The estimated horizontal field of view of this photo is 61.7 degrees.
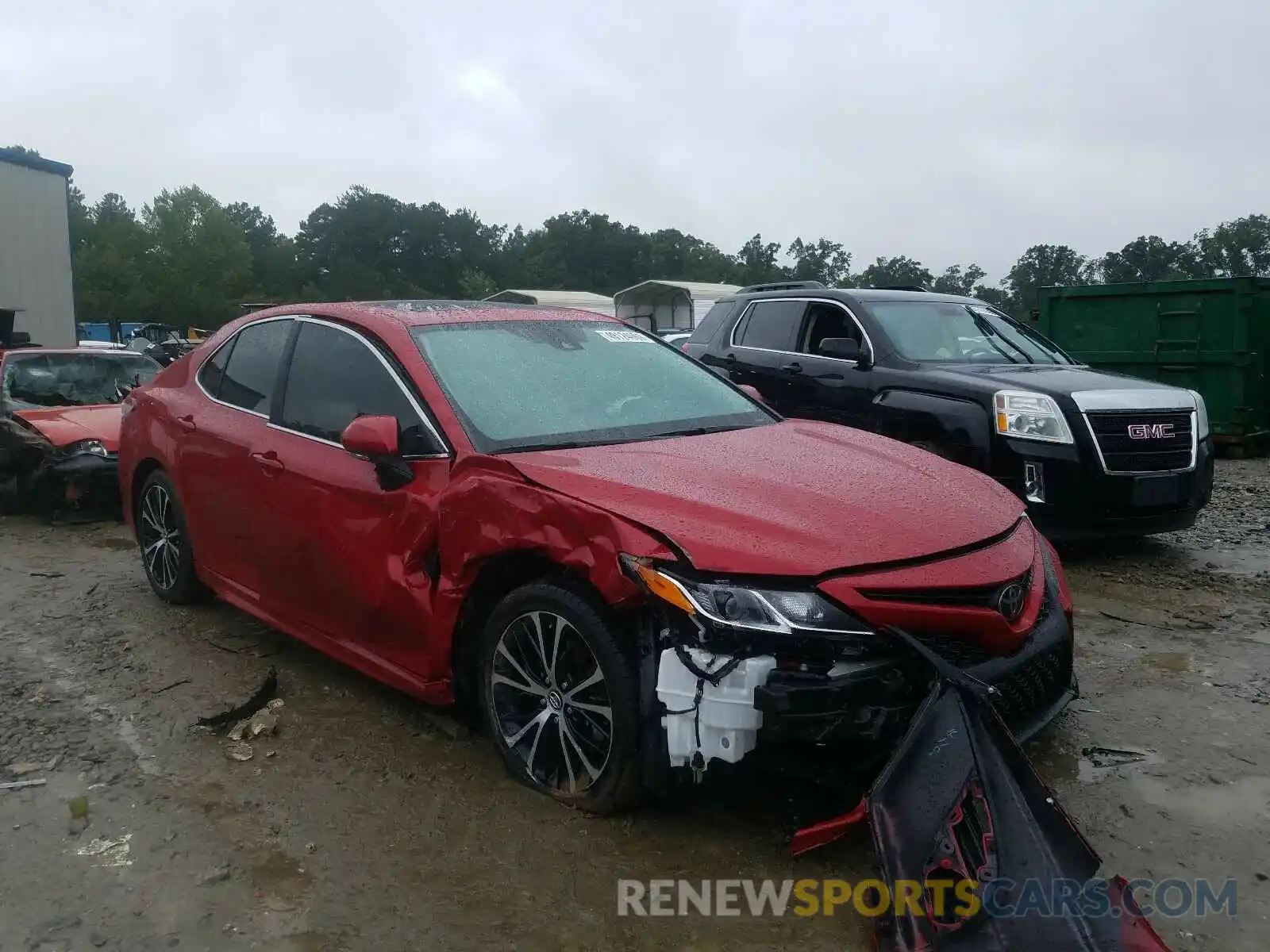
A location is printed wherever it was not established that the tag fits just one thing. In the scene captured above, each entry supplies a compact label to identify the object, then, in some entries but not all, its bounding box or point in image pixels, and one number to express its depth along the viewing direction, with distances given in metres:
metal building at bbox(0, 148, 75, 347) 15.69
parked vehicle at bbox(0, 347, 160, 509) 8.27
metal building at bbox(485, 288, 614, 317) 42.25
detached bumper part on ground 2.38
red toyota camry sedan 2.80
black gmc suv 6.28
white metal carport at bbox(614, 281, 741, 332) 39.25
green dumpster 12.00
